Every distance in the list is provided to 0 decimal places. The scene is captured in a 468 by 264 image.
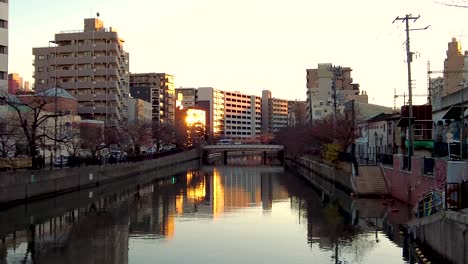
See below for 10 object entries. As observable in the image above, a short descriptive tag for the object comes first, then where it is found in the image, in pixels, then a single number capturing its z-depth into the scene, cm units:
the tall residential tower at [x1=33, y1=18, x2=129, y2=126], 10812
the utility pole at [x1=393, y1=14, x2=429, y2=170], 3916
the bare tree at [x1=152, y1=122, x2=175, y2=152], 10281
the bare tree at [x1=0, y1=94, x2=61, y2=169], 4509
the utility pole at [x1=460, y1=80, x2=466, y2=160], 2778
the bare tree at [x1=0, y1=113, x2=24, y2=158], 4315
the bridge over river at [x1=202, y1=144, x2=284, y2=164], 12950
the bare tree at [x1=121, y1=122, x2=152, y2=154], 8762
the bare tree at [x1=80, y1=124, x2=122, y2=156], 7038
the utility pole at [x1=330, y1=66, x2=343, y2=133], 7106
